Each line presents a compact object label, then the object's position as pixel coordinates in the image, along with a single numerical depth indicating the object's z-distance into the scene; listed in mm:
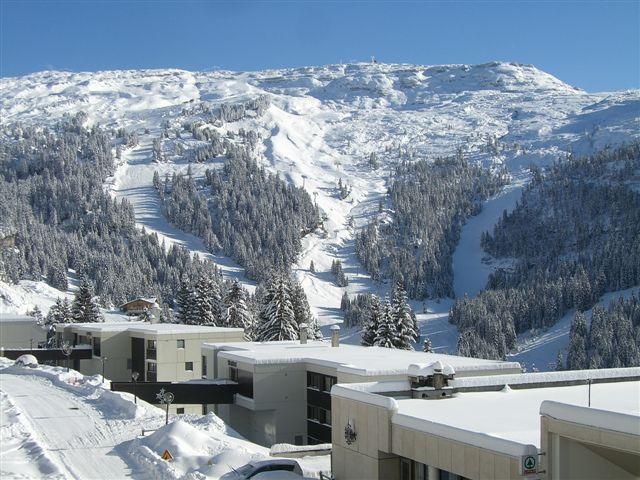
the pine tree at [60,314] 88250
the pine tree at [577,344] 120500
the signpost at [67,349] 58019
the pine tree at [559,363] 119912
